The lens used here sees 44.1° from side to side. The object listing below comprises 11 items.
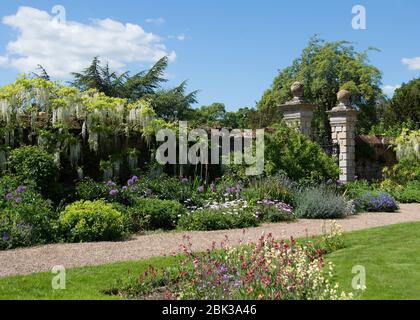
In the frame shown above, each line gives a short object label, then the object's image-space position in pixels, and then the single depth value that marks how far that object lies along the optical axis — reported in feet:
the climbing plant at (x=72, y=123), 34.04
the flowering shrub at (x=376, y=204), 39.22
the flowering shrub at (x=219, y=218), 29.07
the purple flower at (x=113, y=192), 31.01
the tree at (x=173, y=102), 66.08
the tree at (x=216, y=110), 131.23
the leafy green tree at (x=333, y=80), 75.20
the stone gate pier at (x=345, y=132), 49.16
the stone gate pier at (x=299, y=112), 45.24
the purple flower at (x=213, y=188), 36.50
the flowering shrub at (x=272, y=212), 32.45
